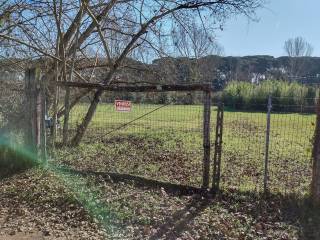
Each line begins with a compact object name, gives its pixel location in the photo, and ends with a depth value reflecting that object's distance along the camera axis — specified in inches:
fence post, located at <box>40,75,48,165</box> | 343.9
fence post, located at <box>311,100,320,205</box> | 241.6
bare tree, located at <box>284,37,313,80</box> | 2235.5
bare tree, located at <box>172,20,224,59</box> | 430.3
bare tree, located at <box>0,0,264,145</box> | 396.8
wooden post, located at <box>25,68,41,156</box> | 343.9
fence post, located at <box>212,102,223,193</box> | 270.5
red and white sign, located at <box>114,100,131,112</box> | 361.4
